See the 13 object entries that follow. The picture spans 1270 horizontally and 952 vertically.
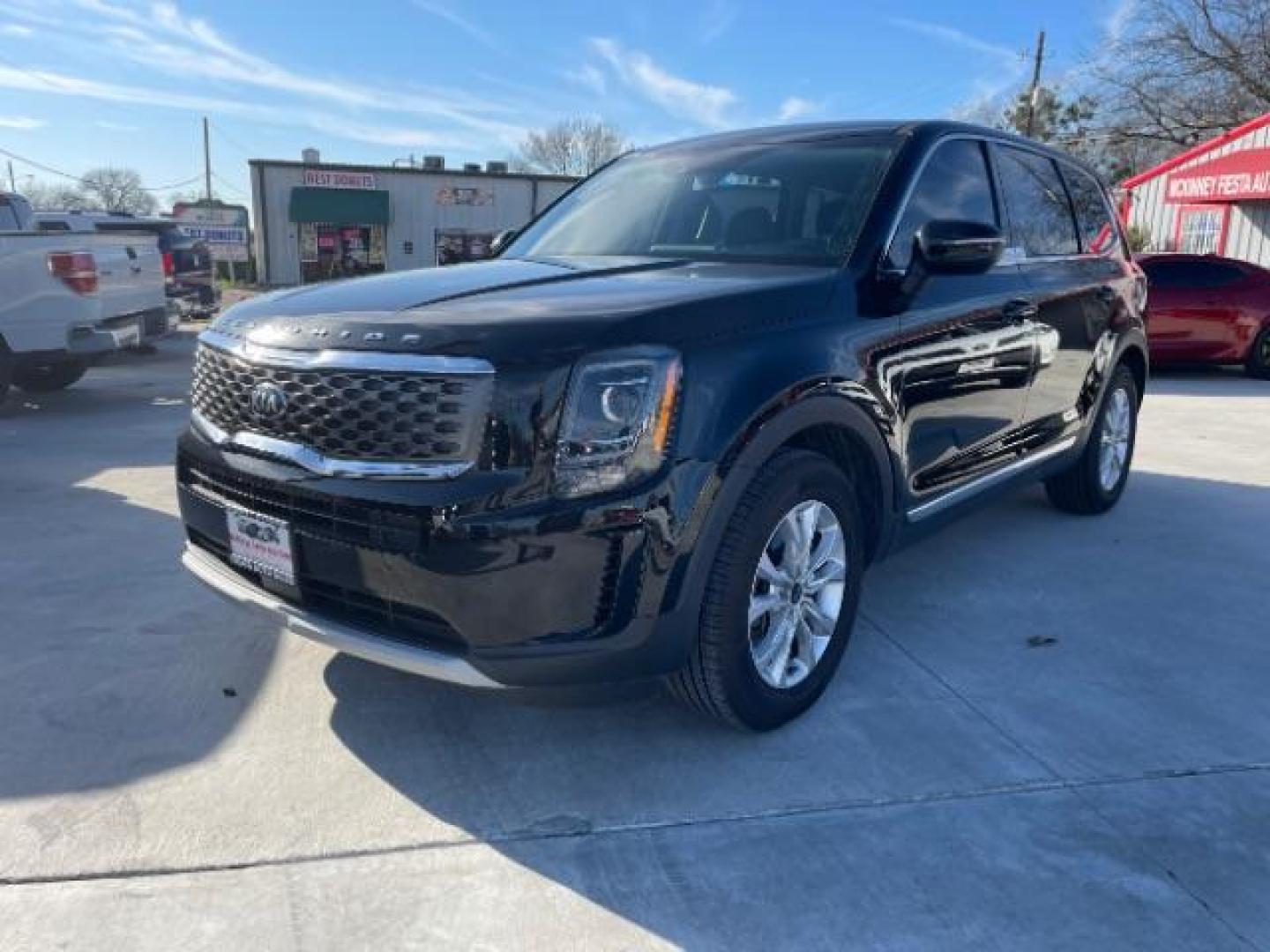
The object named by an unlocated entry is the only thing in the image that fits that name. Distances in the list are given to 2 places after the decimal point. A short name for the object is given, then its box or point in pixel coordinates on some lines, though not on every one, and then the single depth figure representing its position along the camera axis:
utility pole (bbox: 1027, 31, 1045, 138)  40.19
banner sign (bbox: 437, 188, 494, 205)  39.99
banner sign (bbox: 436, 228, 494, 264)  38.75
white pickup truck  8.05
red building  16.77
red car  12.04
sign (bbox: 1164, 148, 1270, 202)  16.36
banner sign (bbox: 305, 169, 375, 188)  38.00
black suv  2.40
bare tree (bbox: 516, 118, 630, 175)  70.06
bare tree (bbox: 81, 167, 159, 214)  76.28
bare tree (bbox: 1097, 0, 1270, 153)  31.45
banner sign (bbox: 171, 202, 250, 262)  28.52
